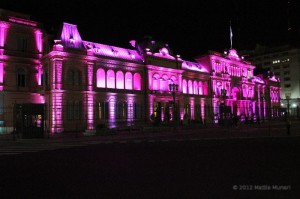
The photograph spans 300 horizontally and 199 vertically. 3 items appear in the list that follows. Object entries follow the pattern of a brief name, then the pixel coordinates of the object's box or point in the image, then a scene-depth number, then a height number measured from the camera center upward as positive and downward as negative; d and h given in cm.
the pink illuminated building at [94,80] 4122 +580
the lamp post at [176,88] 3962 +400
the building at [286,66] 11938 +1957
